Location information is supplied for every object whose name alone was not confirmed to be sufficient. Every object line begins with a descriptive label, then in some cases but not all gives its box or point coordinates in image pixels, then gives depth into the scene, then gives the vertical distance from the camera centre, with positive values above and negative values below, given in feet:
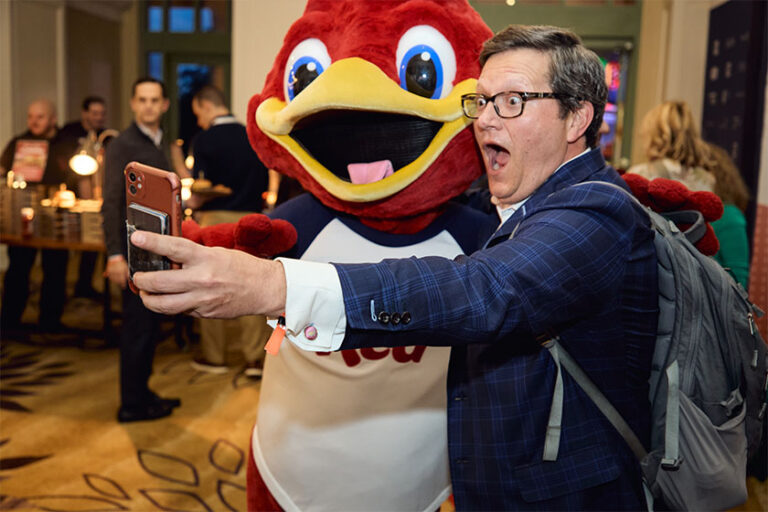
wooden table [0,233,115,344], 13.87 -1.87
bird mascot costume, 5.13 -0.40
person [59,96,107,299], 18.01 +0.41
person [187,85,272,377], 13.37 -0.55
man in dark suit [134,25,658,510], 3.49 -0.65
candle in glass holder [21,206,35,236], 14.46 -1.44
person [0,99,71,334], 16.22 -2.78
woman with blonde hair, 10.03 +0.27
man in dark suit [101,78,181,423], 10.51 -1.42
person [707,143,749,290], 9.19 -0.83
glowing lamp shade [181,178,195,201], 13.52 -0.68
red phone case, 2.84 -0.16
